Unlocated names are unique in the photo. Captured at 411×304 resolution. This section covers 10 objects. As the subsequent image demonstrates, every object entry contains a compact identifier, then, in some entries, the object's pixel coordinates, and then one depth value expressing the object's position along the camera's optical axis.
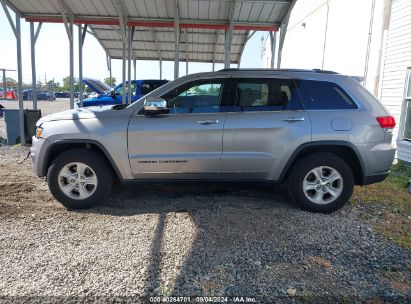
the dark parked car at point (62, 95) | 62.50
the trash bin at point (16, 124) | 9.49
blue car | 13.60
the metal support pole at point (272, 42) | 10.12
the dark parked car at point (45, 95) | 47.12
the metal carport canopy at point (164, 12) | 8.52
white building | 8.67
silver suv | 4.53
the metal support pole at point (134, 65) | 16.90
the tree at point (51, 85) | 69.62
